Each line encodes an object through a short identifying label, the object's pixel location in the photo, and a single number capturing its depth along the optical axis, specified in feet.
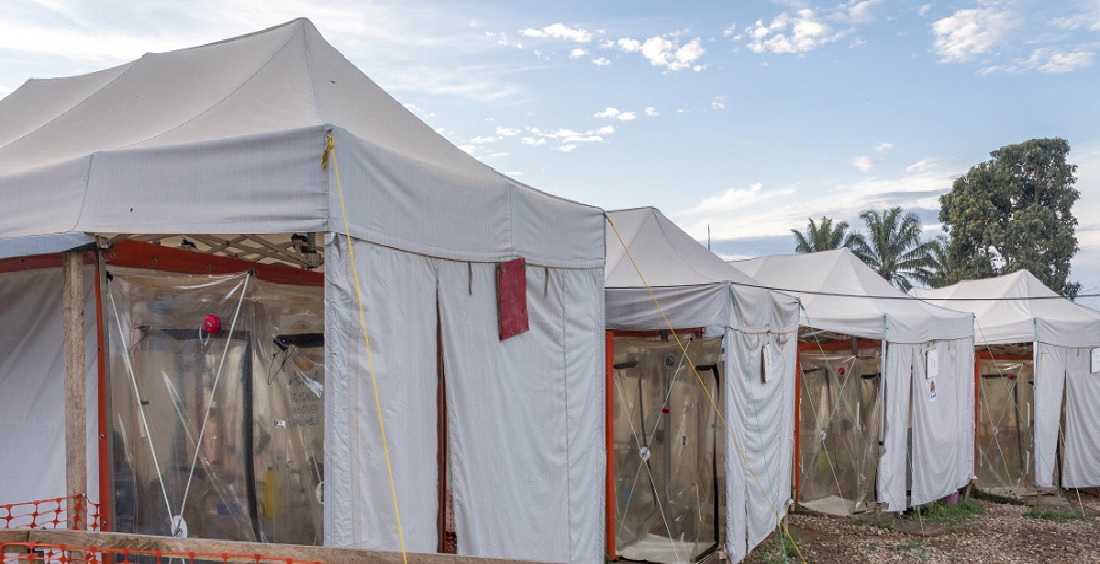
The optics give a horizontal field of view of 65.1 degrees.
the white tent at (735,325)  24.11
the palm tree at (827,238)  102.47
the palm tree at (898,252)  100.73
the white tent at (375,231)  12.23
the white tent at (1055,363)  40.65
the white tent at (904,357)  34.37
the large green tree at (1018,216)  88.17
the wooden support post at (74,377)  12.37
